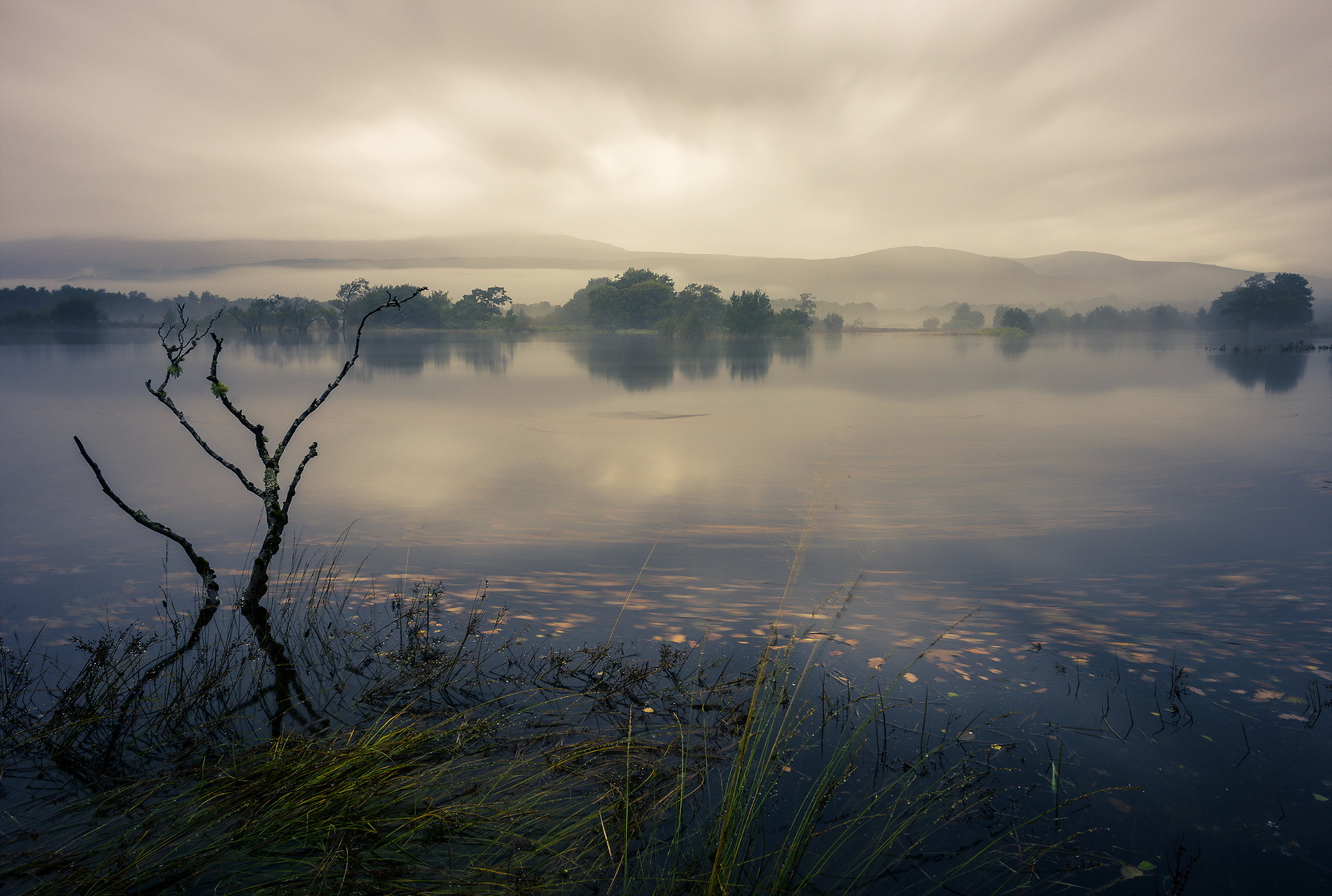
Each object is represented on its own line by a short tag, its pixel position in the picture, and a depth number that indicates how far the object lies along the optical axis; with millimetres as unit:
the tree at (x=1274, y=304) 120625
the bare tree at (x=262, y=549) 7066
